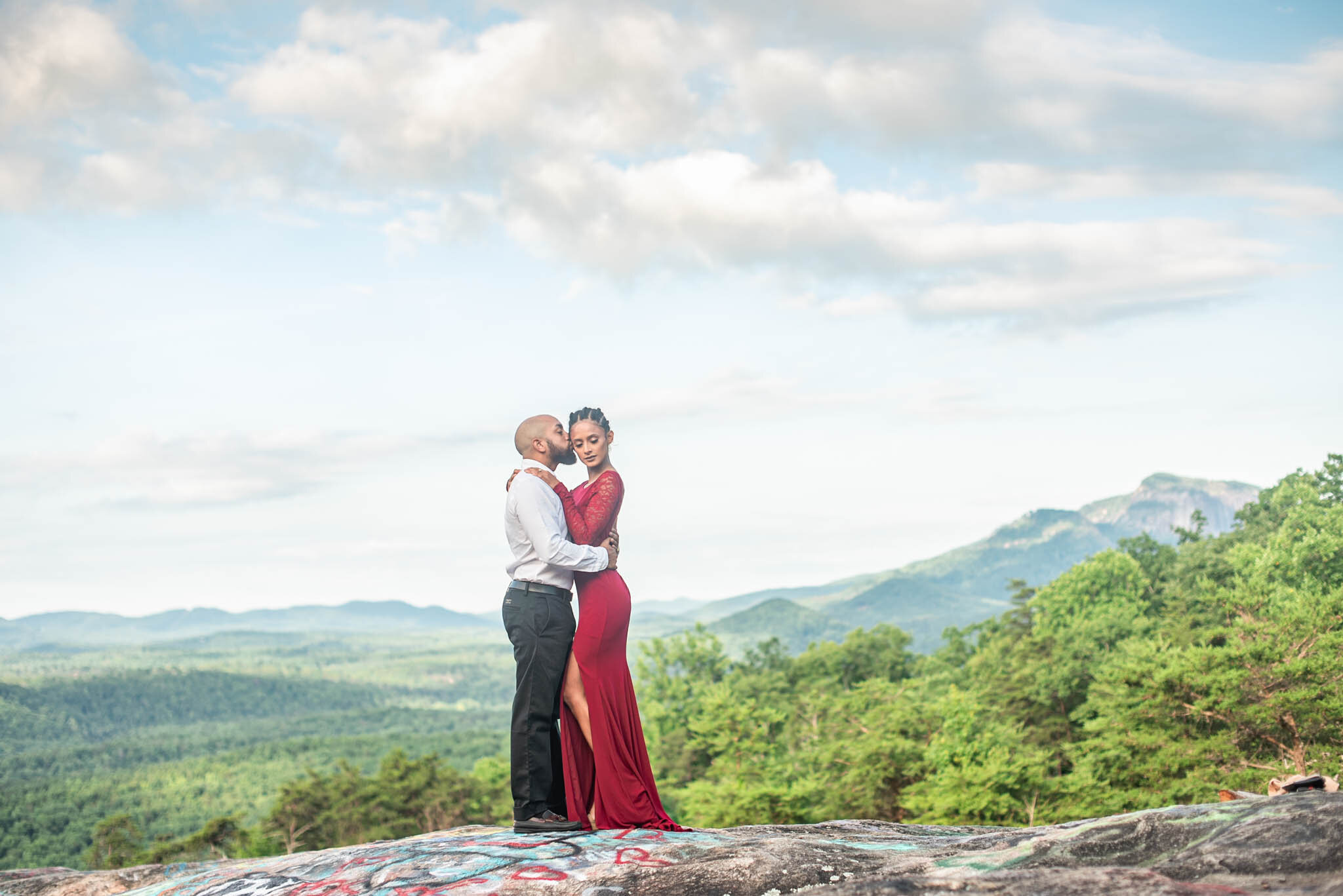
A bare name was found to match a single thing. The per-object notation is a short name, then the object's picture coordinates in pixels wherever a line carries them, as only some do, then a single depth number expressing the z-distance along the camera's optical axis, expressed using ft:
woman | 20.76
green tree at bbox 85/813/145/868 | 122.62
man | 20.24
